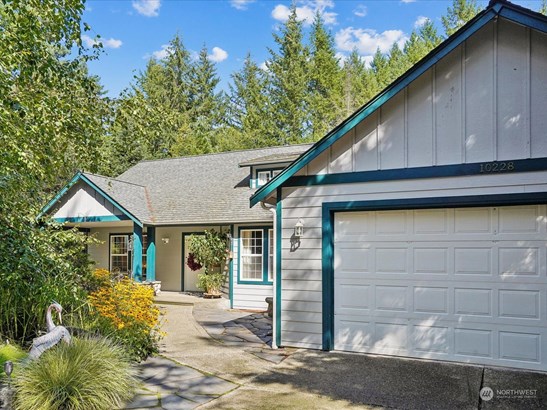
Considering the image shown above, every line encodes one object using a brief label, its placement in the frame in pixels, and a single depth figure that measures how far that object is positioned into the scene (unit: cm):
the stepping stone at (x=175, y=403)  464
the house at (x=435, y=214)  584
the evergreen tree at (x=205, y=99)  3189
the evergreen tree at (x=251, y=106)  2767
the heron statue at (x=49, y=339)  484
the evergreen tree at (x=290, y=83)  2725
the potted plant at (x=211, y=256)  1328
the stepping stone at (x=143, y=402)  465
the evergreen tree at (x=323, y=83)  2688
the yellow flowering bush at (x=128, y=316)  641
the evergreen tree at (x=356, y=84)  2716
